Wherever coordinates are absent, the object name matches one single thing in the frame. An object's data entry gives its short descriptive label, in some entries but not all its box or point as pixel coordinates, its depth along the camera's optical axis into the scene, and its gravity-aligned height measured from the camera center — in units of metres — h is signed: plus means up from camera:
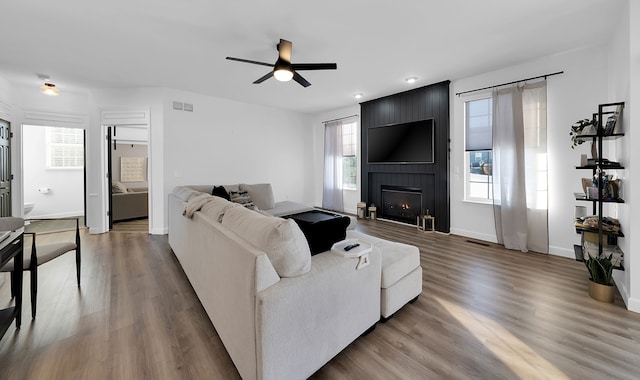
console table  1.69 -0.53
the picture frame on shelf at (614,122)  2.42 +0.60
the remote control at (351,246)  1.76 -0.40
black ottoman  1.68 -0.29
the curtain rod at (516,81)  3.46 +1.54
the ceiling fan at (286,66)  2.80 +1.37
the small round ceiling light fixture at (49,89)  4.18 +1.65
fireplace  5.14 -0.32
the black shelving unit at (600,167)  2.39 +0.18
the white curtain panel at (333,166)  6.58 +0.57
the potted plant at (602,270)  2.31 -0.77
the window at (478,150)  4.18 +0.61
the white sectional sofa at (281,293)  1.25 -0.61
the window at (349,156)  6.38 +0.82
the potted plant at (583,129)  2.48 +0.57
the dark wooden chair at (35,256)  2.02 -0.56
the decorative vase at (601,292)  2.29 -0.95
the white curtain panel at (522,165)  3.58 +0.32
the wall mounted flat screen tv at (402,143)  4.82 +0.90
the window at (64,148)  6.25 +1.04
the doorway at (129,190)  5.53 +0.02
